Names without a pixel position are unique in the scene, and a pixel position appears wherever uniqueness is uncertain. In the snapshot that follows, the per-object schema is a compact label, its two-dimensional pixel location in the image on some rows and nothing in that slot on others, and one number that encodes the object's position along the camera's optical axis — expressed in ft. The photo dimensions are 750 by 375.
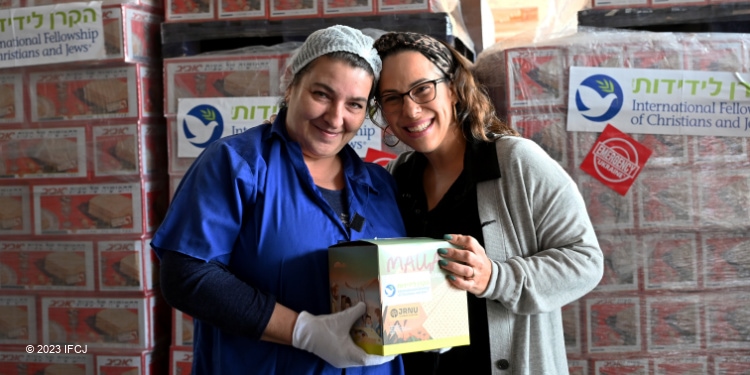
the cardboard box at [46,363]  10.48
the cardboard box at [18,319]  10.66
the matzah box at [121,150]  10.26
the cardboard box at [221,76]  10.03
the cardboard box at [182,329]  10.27
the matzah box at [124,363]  10.33
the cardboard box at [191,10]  10.27
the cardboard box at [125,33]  10.02
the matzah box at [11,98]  10.59
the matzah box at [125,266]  10.25
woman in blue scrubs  5.40
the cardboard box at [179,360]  10.27
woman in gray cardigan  6.26
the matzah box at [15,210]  10.64
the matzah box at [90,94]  10.26
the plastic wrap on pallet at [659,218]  9.12
